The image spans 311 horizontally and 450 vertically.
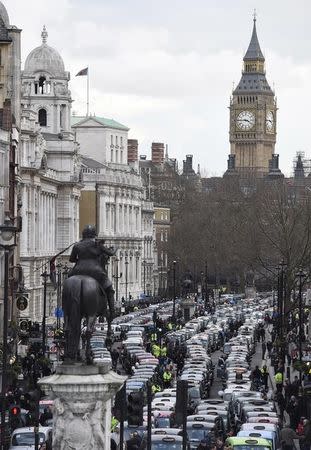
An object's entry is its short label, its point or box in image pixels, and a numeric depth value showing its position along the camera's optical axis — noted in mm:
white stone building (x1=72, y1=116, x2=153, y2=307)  180000
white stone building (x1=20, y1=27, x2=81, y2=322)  138625
